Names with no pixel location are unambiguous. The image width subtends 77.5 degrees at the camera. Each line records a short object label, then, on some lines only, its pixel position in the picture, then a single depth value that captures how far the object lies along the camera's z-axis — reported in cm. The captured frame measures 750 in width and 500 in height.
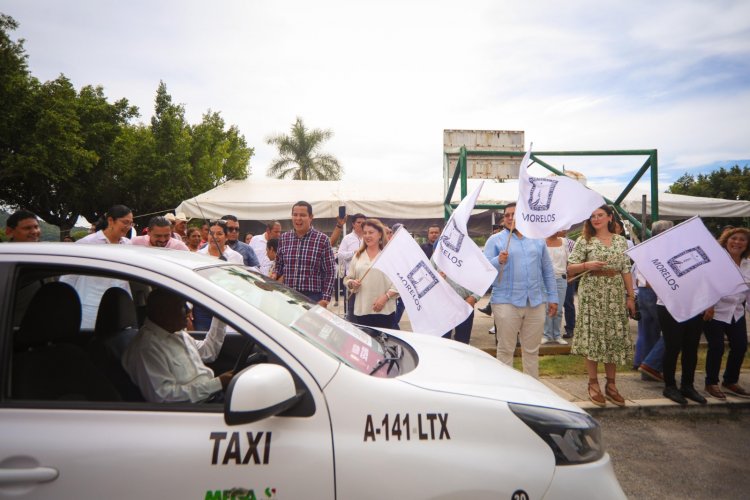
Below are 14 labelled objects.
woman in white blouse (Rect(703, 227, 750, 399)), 479
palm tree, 3344
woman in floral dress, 450
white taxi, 161
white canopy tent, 1123
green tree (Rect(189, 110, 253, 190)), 3078
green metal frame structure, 663
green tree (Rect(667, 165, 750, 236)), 3547
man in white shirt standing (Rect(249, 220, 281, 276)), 802
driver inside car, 208
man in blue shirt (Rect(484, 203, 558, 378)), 449
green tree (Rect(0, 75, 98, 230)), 2341
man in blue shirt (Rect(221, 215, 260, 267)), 615
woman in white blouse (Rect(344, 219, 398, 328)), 484
